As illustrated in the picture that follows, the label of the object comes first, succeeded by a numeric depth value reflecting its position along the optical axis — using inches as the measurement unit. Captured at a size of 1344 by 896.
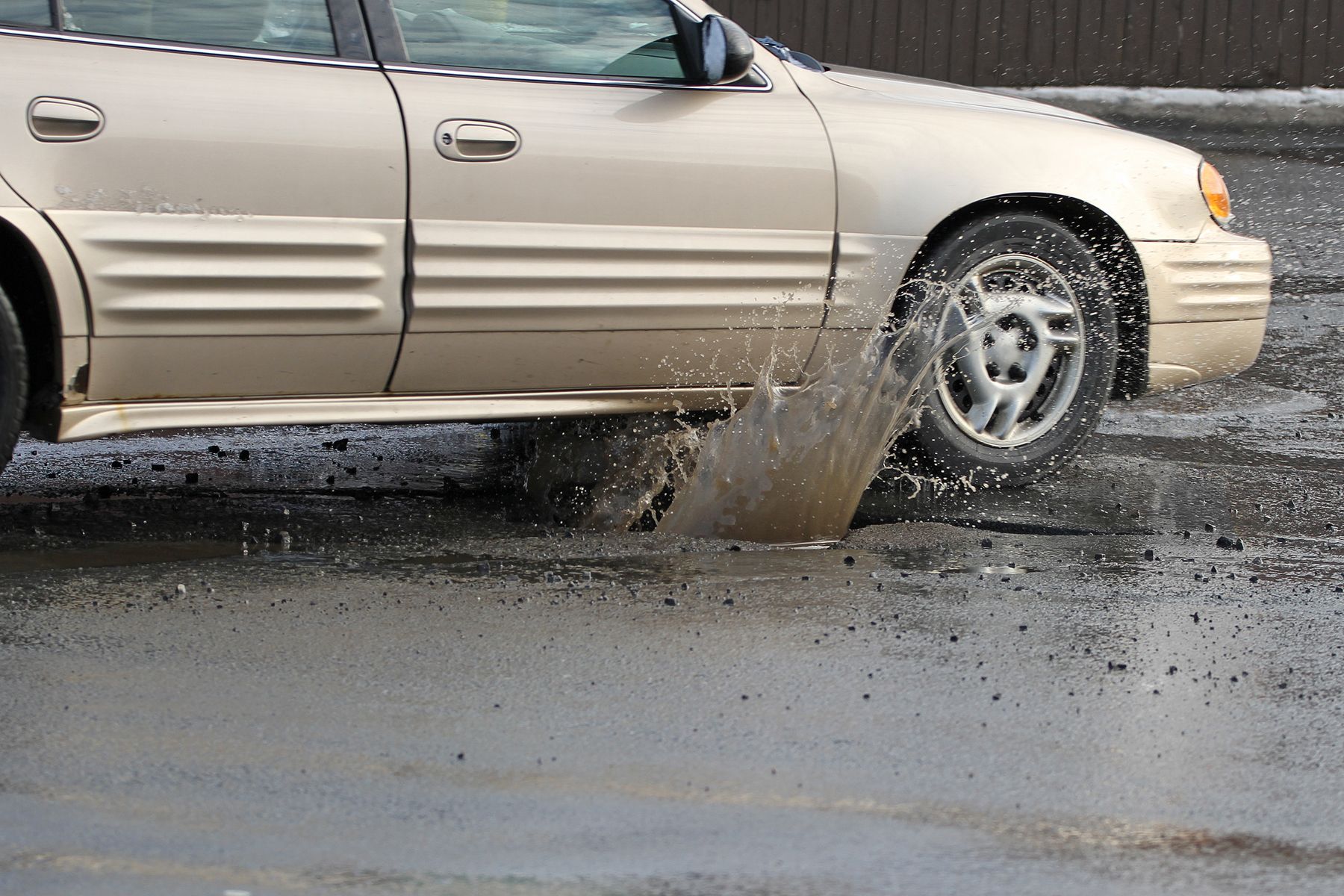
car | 316.9
